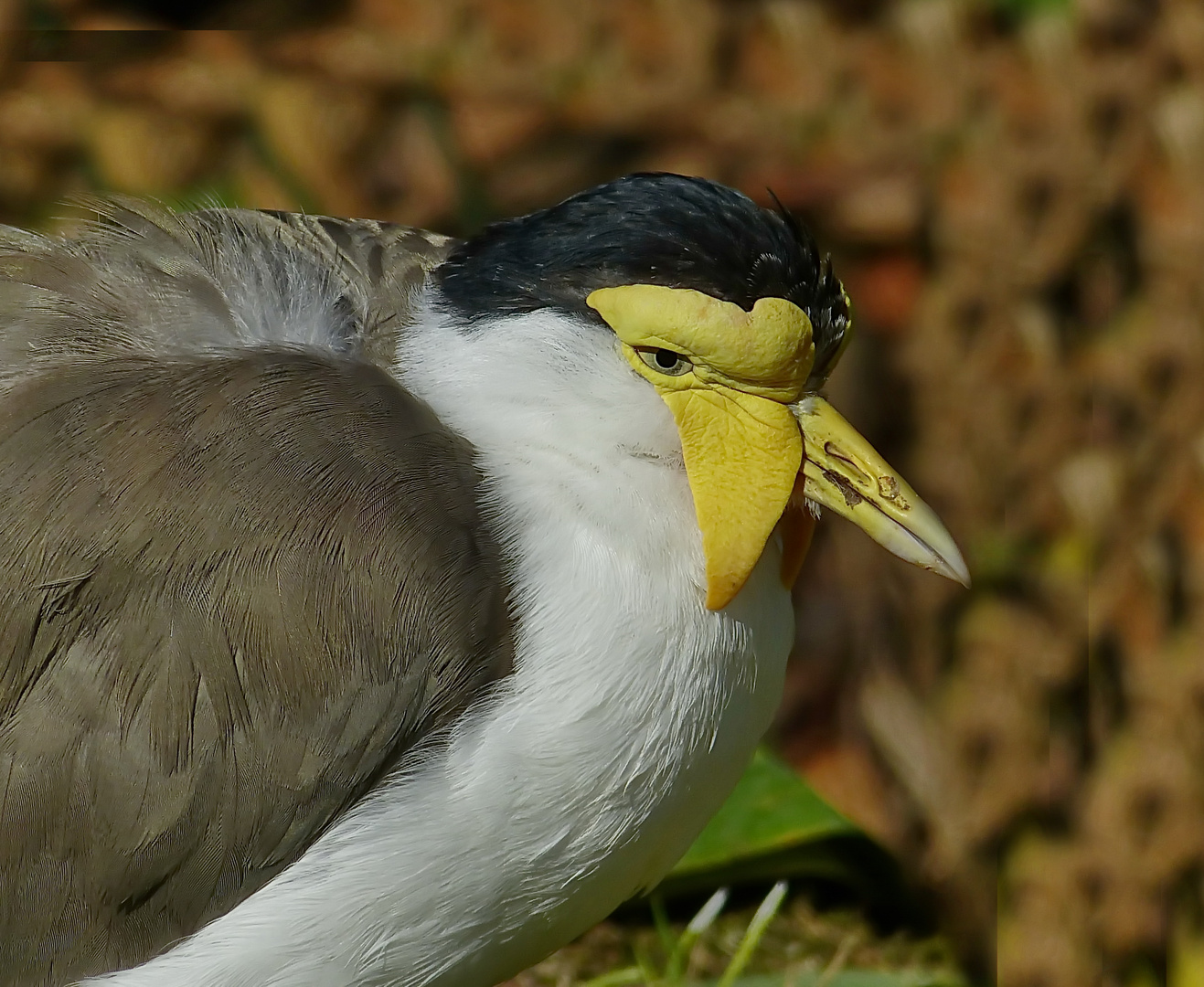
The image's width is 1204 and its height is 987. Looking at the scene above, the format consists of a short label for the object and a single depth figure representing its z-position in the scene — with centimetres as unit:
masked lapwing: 497
